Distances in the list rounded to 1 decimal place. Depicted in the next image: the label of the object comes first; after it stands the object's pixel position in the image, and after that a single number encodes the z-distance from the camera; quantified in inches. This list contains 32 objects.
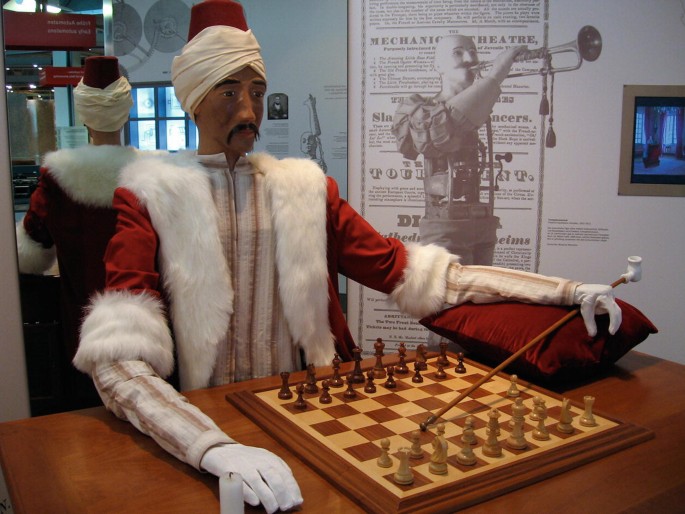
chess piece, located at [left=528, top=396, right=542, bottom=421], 52.8
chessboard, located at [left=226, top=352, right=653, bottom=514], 42.7
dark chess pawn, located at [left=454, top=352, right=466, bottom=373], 67.1
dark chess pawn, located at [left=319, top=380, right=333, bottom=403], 58.1
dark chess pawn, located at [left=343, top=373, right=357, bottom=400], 59.4
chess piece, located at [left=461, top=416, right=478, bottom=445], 48.7
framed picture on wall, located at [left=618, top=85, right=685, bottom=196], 114.8
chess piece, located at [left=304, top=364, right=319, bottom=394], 60.7
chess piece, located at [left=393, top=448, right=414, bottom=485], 42.5
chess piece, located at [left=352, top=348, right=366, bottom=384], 64.0
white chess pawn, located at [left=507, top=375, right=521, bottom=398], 60.1
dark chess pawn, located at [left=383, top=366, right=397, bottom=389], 62.4
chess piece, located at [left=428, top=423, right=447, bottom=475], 44.5
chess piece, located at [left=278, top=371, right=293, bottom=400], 59.3
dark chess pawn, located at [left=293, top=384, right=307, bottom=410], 56.4
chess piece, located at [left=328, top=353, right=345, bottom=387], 62.3
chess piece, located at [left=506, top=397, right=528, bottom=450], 49.1
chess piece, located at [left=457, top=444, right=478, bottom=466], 46.0
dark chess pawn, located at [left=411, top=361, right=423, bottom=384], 64.0
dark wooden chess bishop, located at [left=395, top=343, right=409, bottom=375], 66.6
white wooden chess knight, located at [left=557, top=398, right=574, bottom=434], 52.4
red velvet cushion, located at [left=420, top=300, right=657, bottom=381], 64.4
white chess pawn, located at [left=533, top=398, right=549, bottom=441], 50.8
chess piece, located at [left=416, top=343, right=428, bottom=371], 68.4
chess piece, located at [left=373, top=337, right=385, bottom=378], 65.4
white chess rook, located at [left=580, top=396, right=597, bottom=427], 54.1
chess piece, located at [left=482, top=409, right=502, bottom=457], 47.6
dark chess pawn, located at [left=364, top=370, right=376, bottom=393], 61.2
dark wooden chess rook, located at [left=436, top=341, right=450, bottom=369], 68.5
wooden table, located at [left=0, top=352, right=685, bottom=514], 42.0
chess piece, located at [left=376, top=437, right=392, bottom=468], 45.1
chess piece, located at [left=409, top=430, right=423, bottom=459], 46.6
